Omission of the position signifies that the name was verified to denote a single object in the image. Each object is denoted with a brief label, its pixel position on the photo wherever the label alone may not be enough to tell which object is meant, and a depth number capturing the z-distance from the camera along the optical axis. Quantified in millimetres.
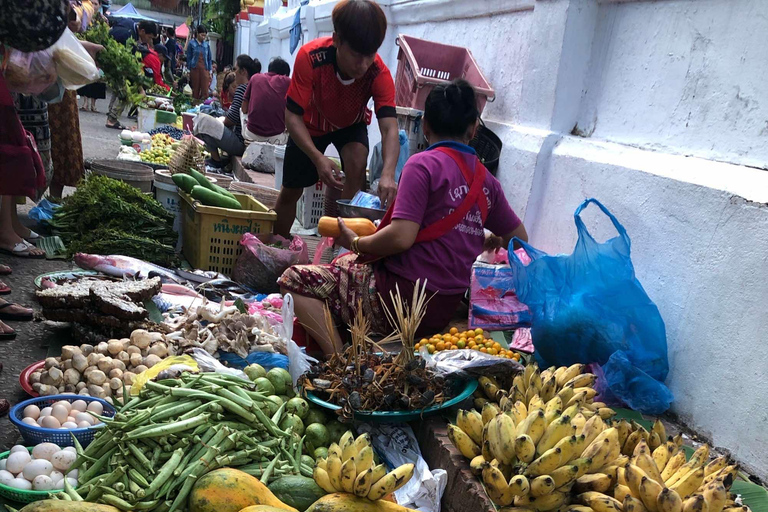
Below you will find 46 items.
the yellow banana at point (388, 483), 2162
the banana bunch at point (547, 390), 2750
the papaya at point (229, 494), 2184
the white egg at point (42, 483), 2363
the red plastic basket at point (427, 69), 5820
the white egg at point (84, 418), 2781
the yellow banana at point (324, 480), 2254
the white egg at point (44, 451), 2480
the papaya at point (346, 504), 2123
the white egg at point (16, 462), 2438
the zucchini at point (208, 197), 5477
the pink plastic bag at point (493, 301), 4164
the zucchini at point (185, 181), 5782
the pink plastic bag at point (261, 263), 5098
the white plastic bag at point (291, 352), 3344
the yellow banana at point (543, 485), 2168
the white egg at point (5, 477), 2381
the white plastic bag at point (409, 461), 2611
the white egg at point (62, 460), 2471
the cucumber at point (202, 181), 5909
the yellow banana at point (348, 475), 2172
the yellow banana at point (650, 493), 2078
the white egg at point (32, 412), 2783
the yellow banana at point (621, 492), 2193
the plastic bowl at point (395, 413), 2820
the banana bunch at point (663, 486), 2045
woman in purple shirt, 3361
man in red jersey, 4398
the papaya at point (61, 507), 1988
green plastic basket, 2342
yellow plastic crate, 5336
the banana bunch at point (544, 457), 2207
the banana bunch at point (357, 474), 2162
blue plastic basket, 2643
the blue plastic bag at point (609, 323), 3176
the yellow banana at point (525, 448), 2244
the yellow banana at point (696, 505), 2008
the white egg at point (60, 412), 2762
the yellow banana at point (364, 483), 2148
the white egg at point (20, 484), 2371
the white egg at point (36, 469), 2408
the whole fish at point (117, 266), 4828
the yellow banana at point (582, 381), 2939
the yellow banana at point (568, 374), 2961
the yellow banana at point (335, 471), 2219
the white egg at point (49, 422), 2705
